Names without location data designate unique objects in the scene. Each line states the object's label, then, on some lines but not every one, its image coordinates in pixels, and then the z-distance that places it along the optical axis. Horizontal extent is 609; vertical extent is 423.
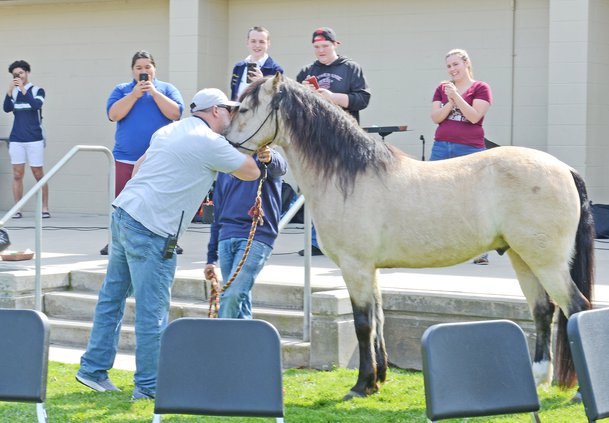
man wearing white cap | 10.86
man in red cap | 15.87
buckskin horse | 11.11
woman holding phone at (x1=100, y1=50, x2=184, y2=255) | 16.74
